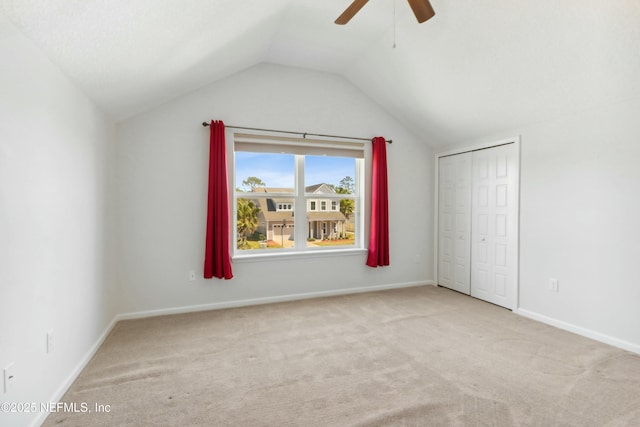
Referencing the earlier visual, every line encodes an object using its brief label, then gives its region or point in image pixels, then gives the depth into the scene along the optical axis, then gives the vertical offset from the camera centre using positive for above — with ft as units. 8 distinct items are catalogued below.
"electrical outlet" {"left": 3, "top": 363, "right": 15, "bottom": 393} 4.64 -2.51
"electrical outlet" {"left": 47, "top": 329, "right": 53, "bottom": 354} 5.98 -2.51
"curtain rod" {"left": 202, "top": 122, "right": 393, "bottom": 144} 12.16 +3.26
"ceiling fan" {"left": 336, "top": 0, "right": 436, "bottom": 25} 6.45 +4.30
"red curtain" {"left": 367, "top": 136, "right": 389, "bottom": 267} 14.05 +0.06
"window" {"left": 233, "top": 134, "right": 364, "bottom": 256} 12.92 +0.72
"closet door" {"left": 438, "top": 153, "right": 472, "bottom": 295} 13.97 -0.46
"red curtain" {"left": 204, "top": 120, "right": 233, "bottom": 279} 11.44 -0.12
